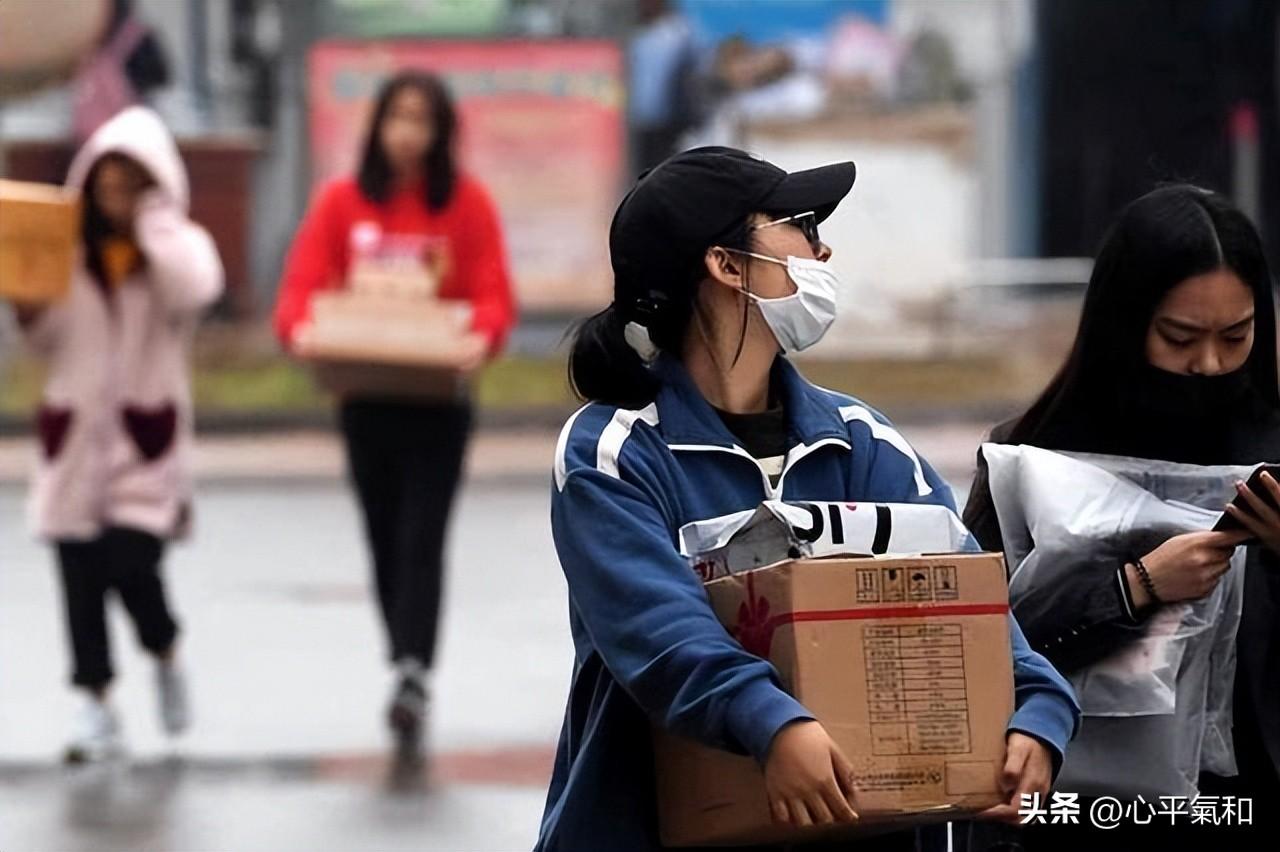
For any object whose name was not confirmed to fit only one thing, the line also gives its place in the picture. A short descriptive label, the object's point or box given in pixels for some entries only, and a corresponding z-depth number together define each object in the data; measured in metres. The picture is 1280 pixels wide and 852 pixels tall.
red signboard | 41.87
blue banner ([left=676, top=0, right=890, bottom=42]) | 43.09
